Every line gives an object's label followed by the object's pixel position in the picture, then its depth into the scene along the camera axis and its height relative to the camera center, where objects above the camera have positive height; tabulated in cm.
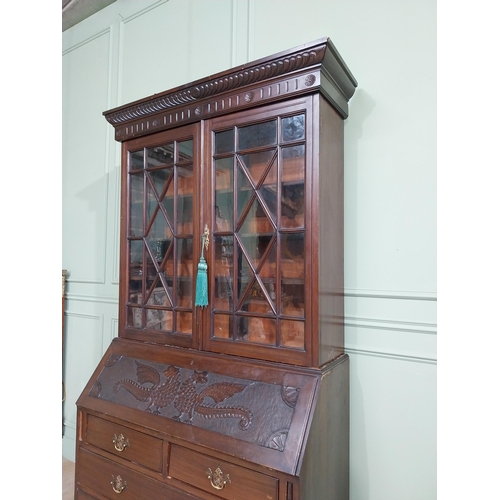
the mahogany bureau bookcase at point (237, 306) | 106 -19
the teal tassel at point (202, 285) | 128 -11
